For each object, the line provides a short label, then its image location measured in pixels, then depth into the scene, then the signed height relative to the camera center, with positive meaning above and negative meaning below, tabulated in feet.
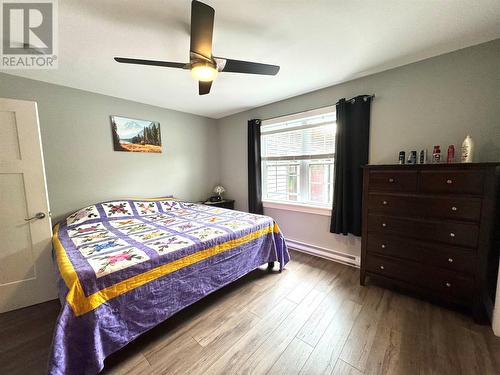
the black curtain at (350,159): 7.88 +0.31
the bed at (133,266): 3.79 -2.52
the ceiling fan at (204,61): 3.98 +2.72
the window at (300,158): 9.37 +0.50
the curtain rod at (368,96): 7.67 +2.75
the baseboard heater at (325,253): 8.59 -4.16
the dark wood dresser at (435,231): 5.07 -1.93
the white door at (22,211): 5.92 -1.27
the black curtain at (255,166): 11.37 +0.07
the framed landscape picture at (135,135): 9.64 +1.82
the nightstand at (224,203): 12.49 -2.29
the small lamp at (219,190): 13.19 -1.48
